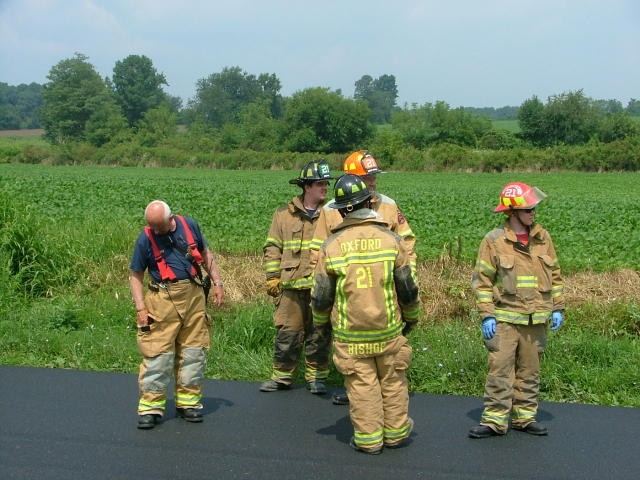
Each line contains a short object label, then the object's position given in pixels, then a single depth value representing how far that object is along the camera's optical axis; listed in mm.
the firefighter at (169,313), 5973
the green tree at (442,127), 64938
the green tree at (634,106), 115981
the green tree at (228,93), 123625
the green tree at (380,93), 141625
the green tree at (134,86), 108438
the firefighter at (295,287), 6945
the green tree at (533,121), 63719
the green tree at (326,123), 65812
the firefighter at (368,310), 5293
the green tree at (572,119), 64000
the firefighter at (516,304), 5703
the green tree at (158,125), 77062
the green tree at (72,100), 87688
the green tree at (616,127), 61656
